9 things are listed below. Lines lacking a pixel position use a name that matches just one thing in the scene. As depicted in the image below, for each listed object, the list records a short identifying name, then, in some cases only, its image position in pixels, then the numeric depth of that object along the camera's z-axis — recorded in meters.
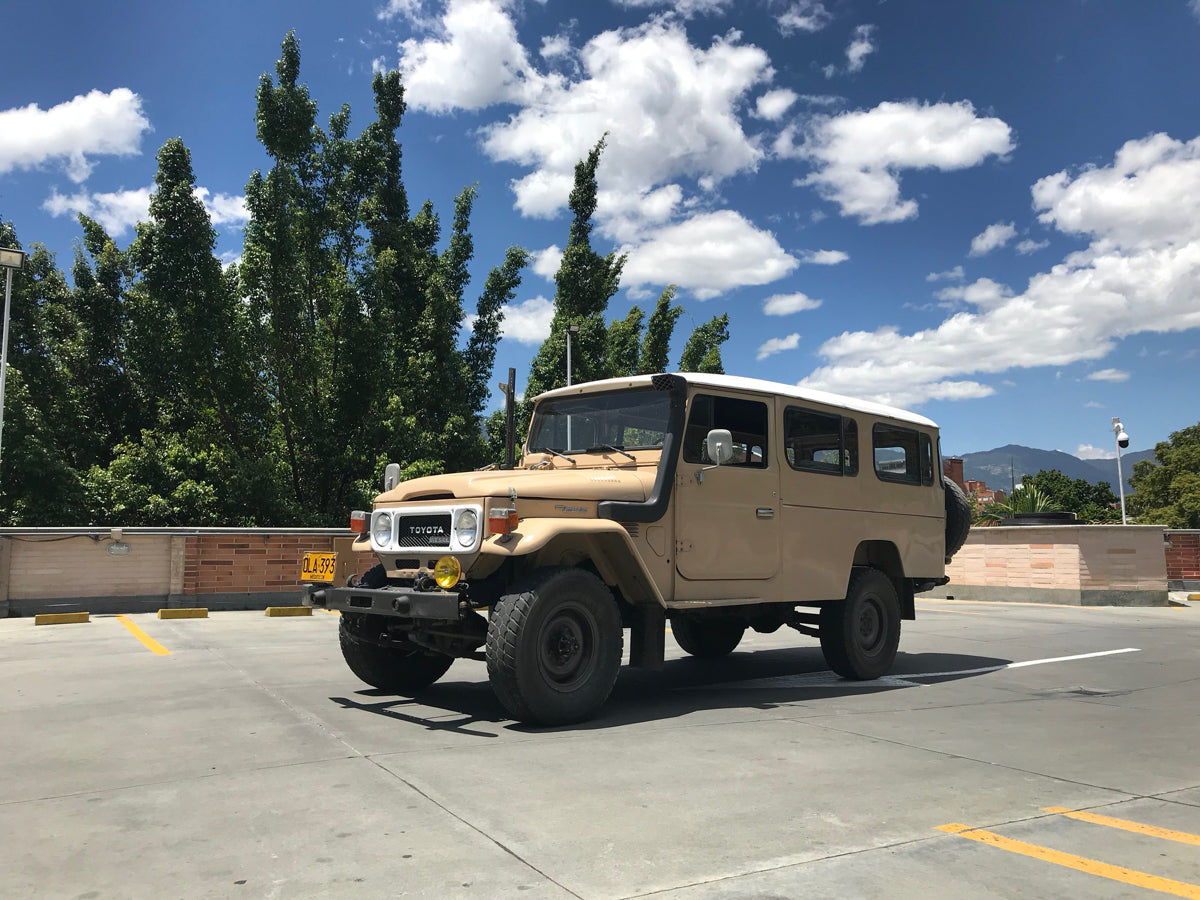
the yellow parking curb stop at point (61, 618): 12.55
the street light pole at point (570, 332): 31.01
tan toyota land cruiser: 5.68
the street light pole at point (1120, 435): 25.08
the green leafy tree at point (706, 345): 42.91
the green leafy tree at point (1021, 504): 29.58
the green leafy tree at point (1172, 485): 52.94
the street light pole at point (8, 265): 17.69
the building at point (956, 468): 67.12
